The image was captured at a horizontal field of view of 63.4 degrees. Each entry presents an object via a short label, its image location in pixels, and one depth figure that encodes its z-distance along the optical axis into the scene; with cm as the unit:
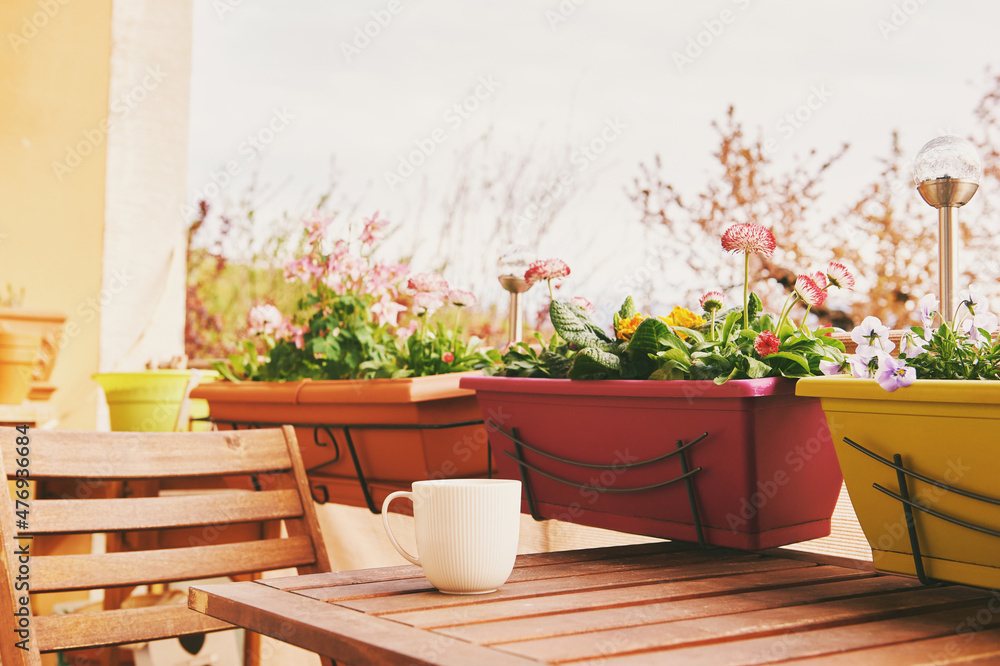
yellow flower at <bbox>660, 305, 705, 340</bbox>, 99
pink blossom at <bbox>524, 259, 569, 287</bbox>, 118
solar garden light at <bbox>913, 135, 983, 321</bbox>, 84
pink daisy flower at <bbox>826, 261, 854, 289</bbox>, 92
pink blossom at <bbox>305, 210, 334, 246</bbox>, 173
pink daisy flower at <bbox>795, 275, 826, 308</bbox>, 90
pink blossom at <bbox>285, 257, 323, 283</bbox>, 175
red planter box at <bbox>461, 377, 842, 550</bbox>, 83
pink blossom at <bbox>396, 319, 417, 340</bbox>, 168
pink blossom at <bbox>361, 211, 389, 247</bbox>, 174
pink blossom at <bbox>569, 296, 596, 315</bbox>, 118
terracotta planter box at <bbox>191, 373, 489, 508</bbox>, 133
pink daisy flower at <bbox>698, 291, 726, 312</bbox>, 99
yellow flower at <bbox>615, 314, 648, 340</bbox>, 100
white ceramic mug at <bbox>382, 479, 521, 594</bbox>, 69
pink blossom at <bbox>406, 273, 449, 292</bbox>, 155
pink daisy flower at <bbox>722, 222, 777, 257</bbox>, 92
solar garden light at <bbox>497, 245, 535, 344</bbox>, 138
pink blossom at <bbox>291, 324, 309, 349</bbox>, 173
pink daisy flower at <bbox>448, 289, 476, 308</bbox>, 149
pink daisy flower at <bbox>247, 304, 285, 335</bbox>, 178
